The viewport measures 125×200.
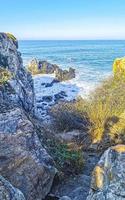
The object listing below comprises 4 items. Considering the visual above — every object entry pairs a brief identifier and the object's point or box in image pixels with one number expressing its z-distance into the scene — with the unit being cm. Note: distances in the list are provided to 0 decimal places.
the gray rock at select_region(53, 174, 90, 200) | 377
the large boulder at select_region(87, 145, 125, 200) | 234
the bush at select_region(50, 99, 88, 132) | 623
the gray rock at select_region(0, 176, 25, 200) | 233
